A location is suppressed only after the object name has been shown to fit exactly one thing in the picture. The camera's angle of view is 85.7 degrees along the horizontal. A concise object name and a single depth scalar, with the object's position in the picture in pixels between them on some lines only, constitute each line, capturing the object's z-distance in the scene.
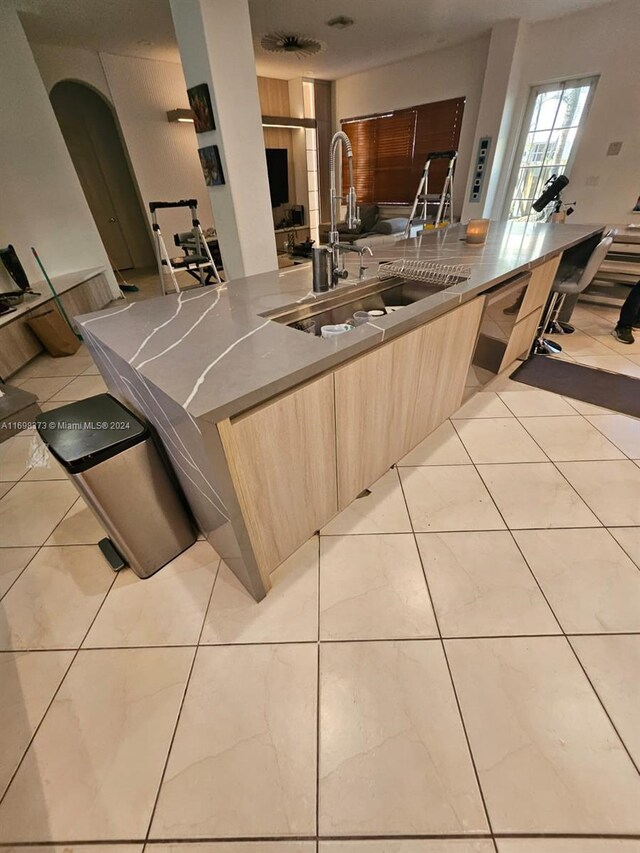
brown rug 2.28
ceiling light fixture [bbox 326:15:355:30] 3.77
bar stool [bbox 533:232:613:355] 2.41
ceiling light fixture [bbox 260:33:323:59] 3.78
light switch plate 4.62
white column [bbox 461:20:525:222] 4.14
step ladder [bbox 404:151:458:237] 3.00
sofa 5.64
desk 2.82
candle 2.33
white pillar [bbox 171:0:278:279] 2.35
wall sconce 5.01
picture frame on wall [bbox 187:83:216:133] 2.54
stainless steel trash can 1.07
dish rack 1.70
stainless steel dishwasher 1.82
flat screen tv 6.14
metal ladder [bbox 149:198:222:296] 3.66
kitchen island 0.91
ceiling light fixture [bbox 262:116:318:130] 5.47
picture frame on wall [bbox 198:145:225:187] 2.74
